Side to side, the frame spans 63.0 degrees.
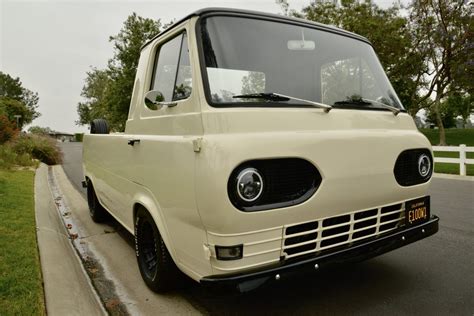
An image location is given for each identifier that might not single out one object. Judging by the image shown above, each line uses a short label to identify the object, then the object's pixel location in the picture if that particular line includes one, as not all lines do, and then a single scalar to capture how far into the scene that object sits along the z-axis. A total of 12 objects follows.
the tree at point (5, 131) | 16.18
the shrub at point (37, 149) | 16.16
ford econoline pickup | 2.24
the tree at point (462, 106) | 42.43
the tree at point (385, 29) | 20.81
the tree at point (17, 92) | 71.38
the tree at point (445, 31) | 19.88
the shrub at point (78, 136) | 68.38
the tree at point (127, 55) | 18.88
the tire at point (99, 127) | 5.42
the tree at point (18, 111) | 49.06
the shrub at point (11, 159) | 12.35
